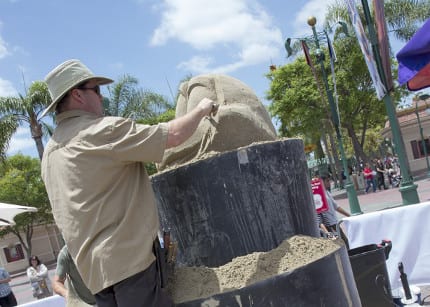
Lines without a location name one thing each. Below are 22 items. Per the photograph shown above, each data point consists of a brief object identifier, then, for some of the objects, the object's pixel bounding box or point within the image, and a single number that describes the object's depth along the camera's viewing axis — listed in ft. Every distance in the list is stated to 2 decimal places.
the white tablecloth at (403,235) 17.26
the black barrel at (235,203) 7.77
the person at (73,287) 9.70
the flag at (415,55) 14.30
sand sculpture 8.38
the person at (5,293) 24.82
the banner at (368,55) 28.30
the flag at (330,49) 48.47
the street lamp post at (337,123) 46.39
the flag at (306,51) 48.32
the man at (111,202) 6.30
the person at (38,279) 32.42
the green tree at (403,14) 63.45
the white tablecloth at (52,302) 17.19
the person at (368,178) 72.59
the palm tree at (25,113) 57.11
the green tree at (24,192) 101.19
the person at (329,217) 21.24
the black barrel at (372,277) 12.81
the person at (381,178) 74.62
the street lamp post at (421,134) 92.84
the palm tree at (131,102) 60.95
